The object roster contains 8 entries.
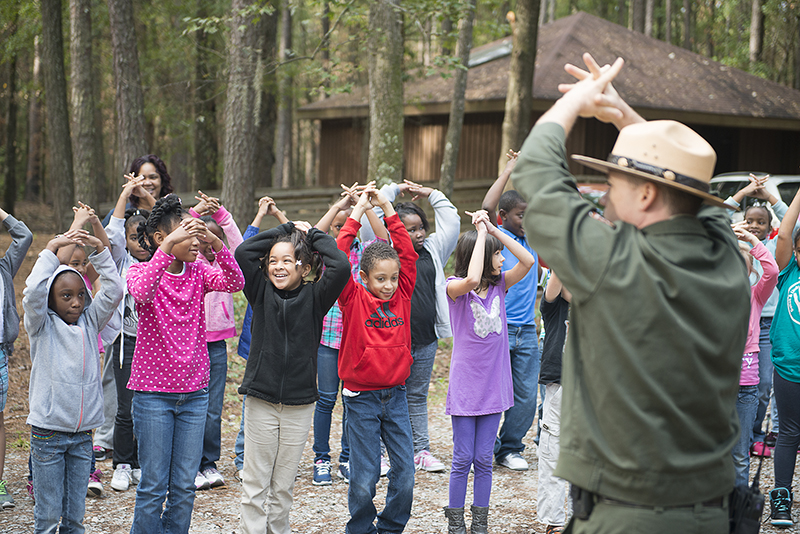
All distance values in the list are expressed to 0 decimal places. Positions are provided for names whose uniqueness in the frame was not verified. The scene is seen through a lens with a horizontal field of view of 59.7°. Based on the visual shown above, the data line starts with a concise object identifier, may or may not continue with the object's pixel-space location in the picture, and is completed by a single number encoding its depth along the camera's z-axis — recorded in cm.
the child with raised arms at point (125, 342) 499
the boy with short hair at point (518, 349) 608
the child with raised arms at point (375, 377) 419
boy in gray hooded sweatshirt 392
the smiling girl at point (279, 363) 407
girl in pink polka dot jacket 388
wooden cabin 1727
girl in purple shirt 444
